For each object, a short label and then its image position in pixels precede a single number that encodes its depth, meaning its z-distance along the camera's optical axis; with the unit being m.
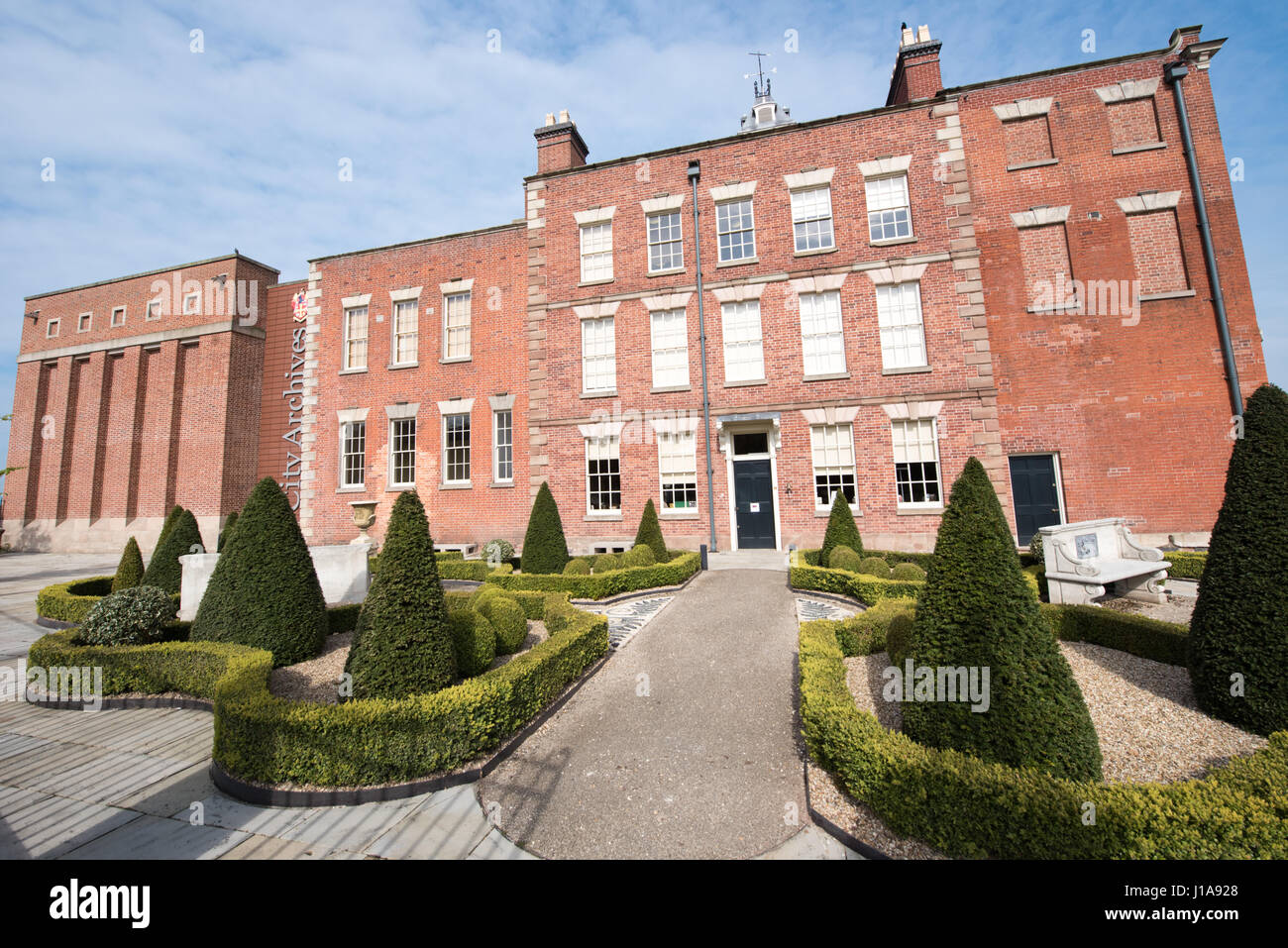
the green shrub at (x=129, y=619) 7.35
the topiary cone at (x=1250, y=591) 4.70
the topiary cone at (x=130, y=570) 11.52
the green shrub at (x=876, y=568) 10.95
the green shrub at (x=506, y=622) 7.63
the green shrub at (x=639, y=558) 12.69
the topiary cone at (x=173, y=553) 10.93
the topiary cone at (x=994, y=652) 3.81
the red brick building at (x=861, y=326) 14.66
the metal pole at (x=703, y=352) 15.95
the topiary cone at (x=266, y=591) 7.14
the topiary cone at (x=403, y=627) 5.25
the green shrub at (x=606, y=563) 12.63
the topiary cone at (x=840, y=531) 12.72
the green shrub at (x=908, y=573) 10.48
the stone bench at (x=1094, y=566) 8.63
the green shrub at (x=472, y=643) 6.61
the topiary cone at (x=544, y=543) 13.05
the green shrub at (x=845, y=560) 11.65
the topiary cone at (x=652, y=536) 13.77
